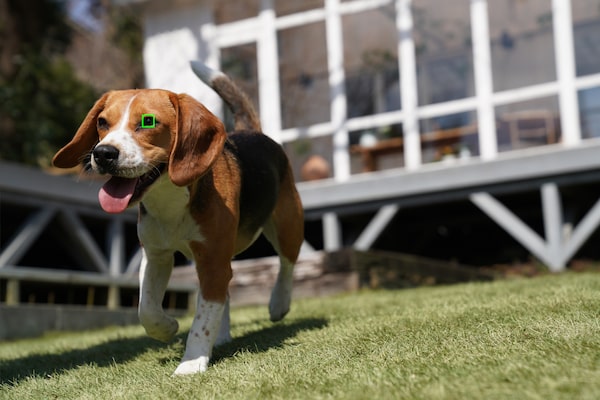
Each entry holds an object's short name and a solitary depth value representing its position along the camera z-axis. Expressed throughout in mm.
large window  11086
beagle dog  3338
